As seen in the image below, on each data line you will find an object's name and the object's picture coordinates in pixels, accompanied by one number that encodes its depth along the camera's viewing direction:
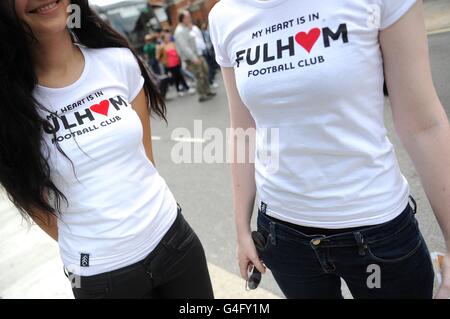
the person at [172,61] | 8.46
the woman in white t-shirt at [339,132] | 0.84
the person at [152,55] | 10.87
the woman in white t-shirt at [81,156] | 1.13
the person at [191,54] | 7.06
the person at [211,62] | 8.78
